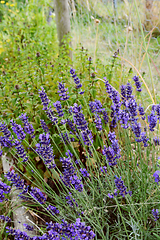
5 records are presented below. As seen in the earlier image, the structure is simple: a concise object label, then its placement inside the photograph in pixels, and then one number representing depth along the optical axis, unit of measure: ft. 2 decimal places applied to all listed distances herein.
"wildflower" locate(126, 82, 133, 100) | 2.59
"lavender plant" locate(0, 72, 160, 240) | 2.34
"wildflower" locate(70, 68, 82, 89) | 2.63
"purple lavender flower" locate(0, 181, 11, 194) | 2.52
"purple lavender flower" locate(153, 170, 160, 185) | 2.34
